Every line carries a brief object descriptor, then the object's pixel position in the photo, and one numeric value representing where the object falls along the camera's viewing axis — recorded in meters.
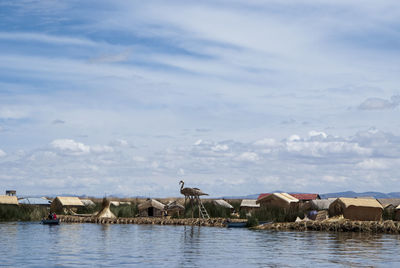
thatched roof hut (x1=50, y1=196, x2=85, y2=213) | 80.75
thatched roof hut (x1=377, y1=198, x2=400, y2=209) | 79.38
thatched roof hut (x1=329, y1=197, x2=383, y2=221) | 52.88
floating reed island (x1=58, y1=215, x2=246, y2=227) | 60.50
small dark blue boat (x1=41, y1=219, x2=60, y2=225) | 62.28
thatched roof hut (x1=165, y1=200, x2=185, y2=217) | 73.06
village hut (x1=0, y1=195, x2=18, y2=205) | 76.64
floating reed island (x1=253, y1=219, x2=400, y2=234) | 49.56
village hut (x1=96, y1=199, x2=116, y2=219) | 68.88
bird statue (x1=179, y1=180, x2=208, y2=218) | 61.38
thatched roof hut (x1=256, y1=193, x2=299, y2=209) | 69.06
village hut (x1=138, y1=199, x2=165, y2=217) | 74.75
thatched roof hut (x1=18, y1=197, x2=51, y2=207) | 92.84
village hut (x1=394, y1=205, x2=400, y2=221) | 56.22
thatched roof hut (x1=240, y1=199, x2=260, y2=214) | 80.94
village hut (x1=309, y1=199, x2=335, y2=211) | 67.82
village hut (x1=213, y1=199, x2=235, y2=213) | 79.50
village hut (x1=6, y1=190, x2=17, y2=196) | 100.97
